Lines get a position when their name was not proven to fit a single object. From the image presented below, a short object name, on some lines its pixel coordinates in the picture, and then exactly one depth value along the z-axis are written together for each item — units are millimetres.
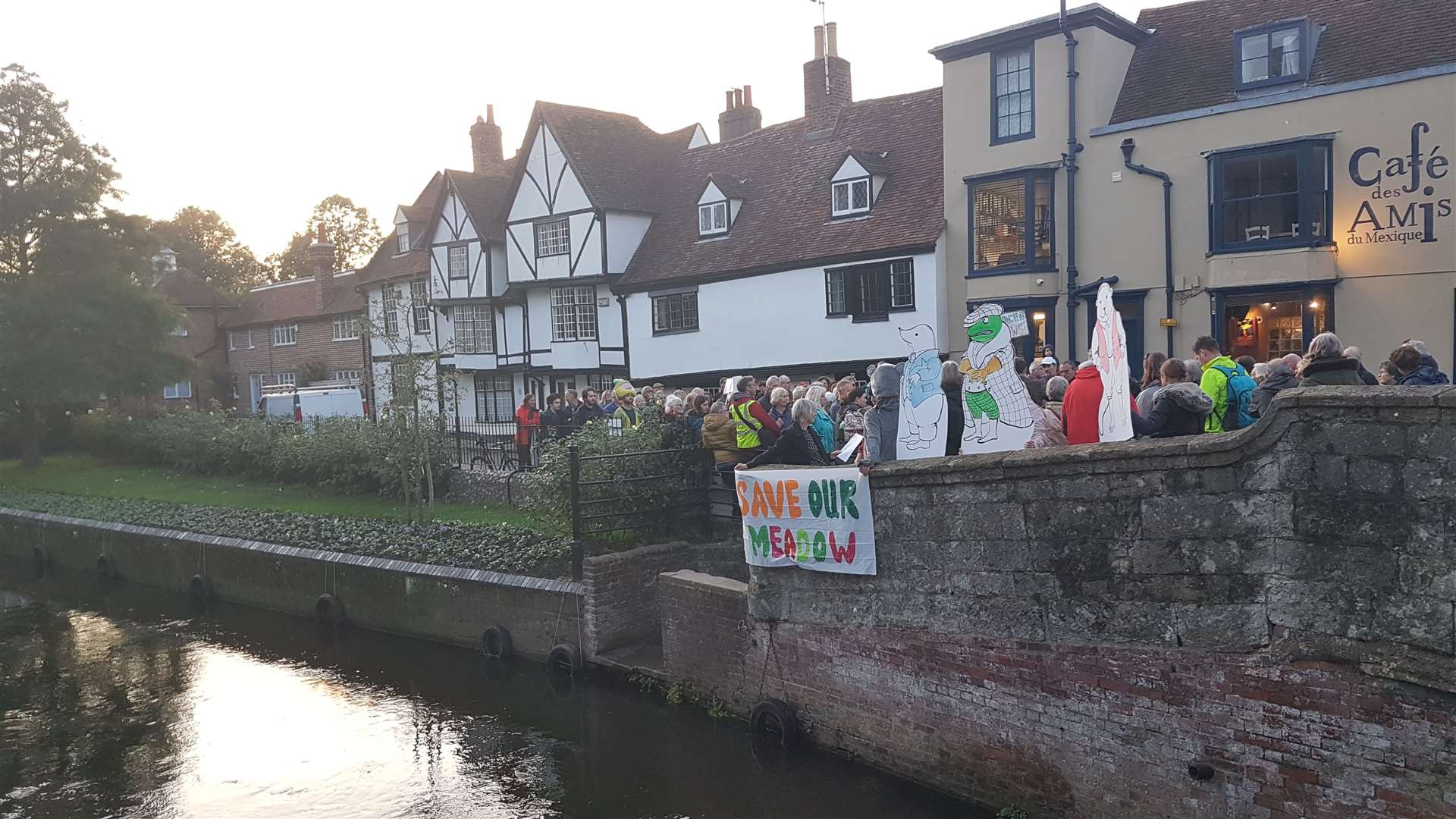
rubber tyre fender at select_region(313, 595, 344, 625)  15055
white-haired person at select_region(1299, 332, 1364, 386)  7438
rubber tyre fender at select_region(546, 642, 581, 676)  11789
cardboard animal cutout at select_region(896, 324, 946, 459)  8469
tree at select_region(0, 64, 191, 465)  30859
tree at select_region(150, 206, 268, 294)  72375
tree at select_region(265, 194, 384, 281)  72250
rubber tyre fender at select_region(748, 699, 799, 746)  9320
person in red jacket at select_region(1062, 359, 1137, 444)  7891
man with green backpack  8625
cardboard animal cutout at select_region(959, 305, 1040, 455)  7984
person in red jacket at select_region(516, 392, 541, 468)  19375
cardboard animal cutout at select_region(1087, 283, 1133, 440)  7508
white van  33250
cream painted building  16703
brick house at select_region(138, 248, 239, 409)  52469
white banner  8586
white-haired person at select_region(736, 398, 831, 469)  9961
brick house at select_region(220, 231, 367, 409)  45531
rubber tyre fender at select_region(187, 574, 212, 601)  17562
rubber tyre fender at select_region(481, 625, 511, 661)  12664
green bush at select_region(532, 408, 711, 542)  12188
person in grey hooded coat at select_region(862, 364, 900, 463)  8961
